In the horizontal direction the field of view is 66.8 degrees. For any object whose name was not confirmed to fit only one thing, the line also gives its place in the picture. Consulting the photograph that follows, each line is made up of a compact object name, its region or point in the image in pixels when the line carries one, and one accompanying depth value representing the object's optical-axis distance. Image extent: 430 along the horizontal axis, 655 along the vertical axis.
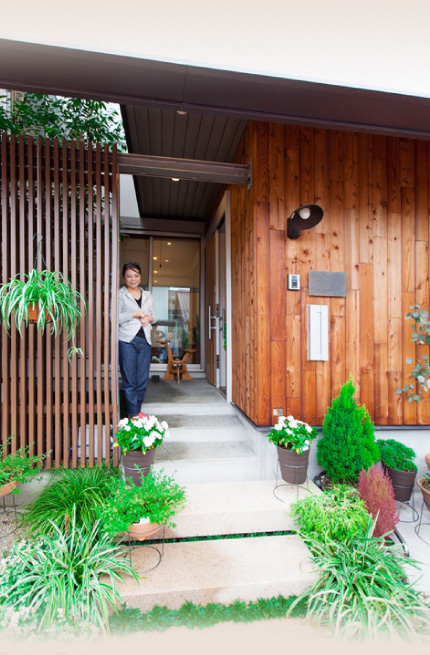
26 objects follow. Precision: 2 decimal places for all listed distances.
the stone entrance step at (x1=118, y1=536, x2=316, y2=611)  1.71
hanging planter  2.32
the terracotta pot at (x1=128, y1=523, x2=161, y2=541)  1.82
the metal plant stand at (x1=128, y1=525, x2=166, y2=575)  1.86
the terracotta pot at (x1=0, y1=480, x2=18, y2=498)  2.20
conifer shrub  2.53
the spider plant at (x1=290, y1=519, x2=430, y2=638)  1.53
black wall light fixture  2.73
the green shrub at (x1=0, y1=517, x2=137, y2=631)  1.53
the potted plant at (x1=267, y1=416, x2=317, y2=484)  2.40
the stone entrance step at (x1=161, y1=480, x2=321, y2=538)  2.21
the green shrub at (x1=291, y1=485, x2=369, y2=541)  1.97
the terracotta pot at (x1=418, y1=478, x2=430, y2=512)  2.55
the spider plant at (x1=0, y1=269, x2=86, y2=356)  2.25
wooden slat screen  2.68
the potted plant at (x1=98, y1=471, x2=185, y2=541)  1.76
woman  3.08
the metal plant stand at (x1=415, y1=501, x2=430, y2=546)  2.39
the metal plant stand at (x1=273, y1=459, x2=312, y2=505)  2.44
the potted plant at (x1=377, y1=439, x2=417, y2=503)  2.73
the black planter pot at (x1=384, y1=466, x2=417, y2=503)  2.72
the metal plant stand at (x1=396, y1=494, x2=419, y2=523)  2.61
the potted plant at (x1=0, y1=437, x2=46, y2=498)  2.24
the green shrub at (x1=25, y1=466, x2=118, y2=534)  2.04
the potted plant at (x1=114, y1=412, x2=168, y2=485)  2.16
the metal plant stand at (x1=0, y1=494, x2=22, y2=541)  2.28
